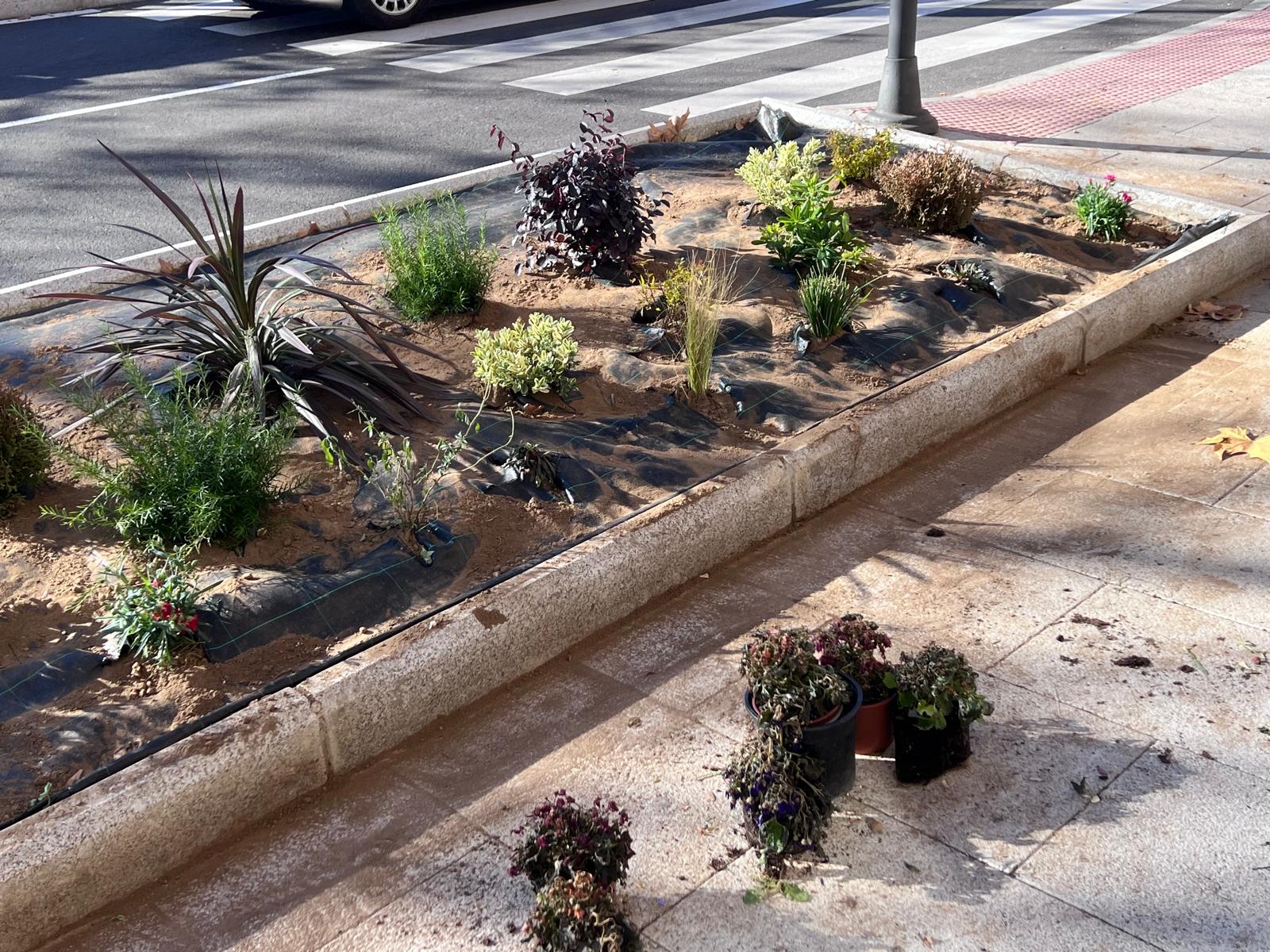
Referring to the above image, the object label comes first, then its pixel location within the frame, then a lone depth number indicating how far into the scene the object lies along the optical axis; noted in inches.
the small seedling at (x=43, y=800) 122.3
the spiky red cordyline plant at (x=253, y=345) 180.4
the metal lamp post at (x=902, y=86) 351.9
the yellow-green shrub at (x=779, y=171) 261.1
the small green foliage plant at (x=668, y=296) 217.2
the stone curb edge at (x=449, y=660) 119.2
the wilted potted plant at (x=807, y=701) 125.6
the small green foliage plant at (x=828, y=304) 219.0
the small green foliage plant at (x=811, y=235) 242.4
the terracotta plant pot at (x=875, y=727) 133.6
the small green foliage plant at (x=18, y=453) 160.4
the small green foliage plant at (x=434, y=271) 219.3
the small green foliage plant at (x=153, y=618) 139.6
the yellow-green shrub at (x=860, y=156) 285.7
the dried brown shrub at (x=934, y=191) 265.6
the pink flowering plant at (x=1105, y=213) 278.1
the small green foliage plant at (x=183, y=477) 153.3
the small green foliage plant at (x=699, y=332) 196.4
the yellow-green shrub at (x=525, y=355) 192.5
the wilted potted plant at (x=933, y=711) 129.3
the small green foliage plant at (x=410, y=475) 161.3
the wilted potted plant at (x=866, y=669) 134.0
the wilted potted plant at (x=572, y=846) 111.5
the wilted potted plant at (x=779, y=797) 120.0
